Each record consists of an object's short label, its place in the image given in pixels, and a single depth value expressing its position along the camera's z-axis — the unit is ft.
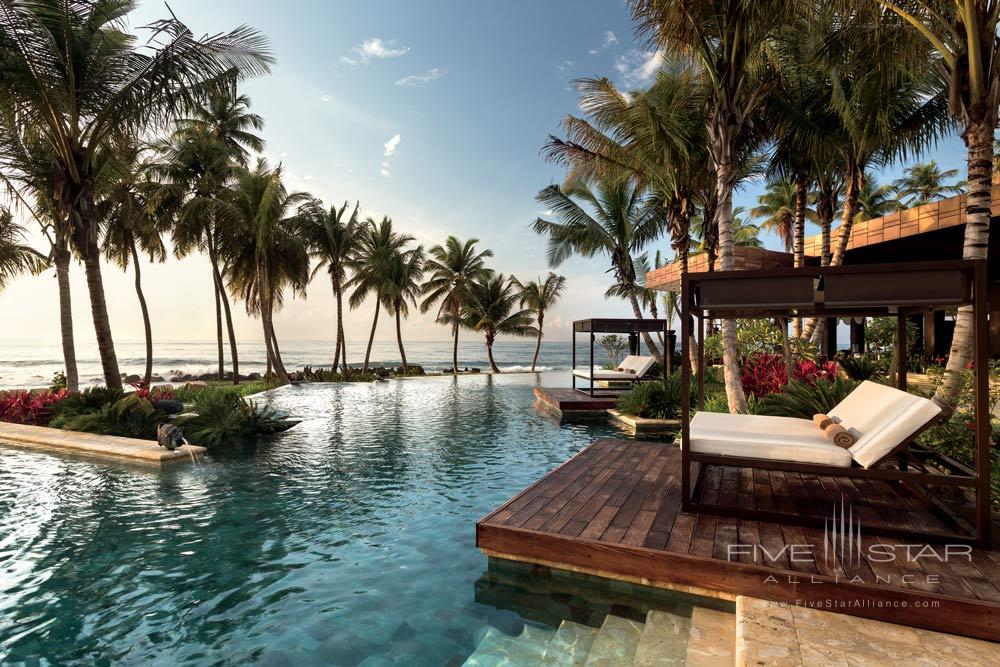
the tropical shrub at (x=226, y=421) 25.57
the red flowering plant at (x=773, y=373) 25.20
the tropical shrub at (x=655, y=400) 29.66
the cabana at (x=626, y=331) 39.27
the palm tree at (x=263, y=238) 55.06
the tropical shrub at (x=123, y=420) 25.91
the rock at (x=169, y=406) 28.02
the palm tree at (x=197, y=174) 56.70
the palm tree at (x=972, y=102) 15.17
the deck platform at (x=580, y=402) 34.73
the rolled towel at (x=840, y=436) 11.34
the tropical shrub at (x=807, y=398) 20.22
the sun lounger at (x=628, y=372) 39.32
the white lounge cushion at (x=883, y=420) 9.98
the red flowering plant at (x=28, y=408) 29.58
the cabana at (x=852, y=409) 9.59
